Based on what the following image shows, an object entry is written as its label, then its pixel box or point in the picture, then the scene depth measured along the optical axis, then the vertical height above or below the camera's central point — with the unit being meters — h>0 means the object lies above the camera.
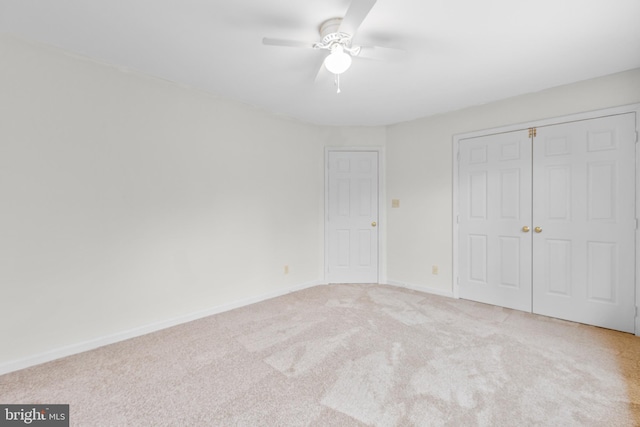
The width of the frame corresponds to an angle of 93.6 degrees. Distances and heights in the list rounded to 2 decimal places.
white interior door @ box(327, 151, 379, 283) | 4.54 -0.10
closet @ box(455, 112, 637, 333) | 2.78 -0.11
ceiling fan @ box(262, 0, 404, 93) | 1.83 +1.12
